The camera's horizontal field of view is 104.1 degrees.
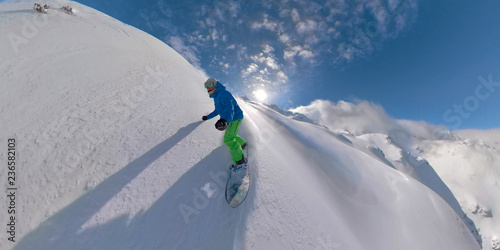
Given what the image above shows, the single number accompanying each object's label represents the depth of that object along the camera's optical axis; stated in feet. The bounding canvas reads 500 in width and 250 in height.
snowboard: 14.33
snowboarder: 16.38
